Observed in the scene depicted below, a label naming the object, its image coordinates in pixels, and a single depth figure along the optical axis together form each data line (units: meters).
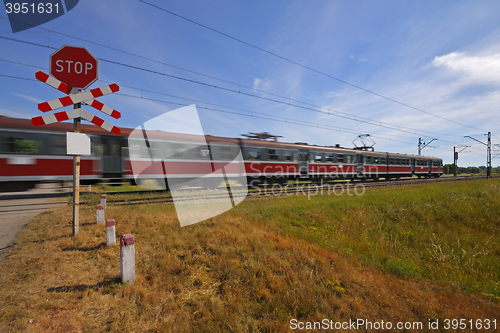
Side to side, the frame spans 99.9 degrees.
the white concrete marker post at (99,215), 6.21
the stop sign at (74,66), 4.84
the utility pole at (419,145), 39.34
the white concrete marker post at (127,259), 3.30
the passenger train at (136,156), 9.30
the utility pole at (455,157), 38.46
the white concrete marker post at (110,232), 4.70
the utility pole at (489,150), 35.59
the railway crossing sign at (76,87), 4.80
